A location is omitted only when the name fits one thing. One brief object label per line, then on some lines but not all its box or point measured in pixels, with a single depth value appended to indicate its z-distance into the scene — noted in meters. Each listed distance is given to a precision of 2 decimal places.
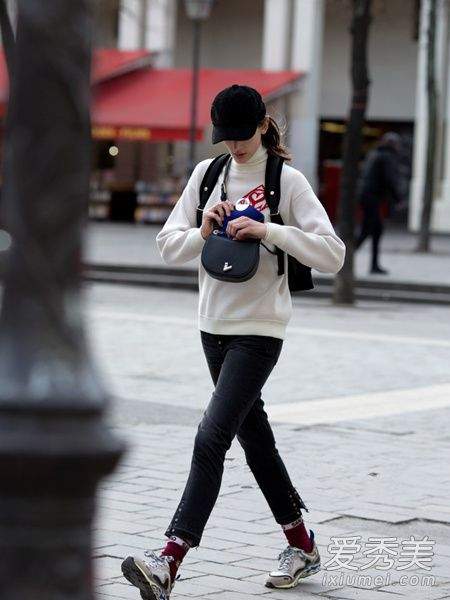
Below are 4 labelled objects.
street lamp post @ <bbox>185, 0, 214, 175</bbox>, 24.39
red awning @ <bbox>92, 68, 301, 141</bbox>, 34.22
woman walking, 5.11
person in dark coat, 20.91
